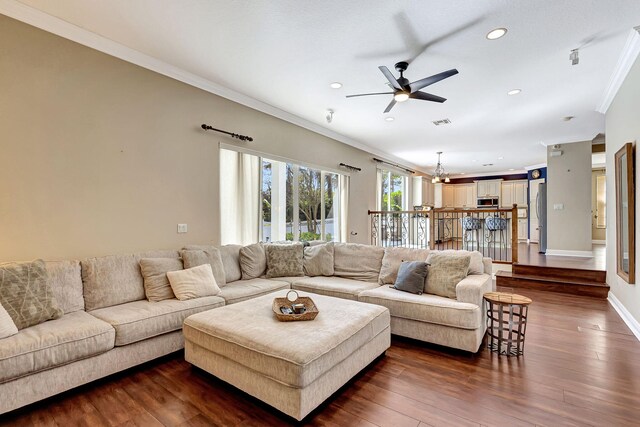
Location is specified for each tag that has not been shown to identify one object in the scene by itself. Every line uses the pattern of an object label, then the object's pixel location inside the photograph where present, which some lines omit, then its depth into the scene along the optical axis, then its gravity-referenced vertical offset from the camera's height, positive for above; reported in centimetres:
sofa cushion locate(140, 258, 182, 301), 305 -65
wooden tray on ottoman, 240 -77
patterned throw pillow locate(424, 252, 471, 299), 321 -62
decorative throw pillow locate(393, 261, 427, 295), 333 -69
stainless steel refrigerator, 809 -4
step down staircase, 499 -114
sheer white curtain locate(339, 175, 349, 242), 671 +10
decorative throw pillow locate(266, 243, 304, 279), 423 -64
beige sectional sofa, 205 -88
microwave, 1186 +48
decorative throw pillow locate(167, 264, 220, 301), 310 -71
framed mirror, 341 +1
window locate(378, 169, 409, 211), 864 +71
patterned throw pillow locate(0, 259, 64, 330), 225 -60
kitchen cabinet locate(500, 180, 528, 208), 1138 +80
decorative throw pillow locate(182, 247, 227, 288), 344 -52
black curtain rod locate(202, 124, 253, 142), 404 +113
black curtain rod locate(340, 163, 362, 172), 676 +107
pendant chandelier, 942 +135
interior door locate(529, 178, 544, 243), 1006 +8
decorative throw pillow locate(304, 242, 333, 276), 428 -65
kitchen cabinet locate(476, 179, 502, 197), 1186 +104
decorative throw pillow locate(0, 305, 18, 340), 206 -76
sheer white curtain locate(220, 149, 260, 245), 439 +25
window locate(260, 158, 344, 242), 514 +22
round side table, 286 -108
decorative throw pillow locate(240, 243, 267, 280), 411 -63
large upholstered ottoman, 192 -93
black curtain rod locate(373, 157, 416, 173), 810 +143
